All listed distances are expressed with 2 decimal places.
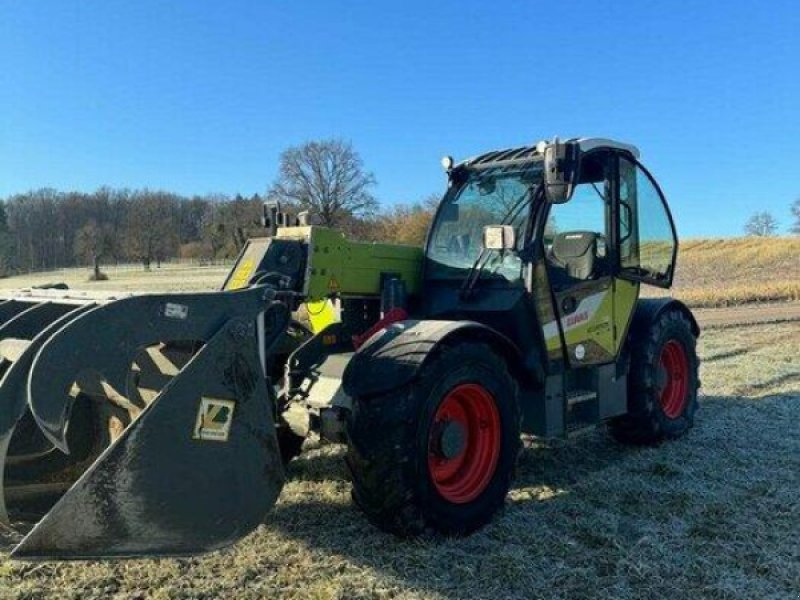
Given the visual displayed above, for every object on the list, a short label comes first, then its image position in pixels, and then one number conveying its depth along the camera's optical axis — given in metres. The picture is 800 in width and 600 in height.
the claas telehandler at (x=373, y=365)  3.12
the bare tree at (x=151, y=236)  77.00
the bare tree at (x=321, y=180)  51.12
